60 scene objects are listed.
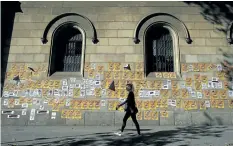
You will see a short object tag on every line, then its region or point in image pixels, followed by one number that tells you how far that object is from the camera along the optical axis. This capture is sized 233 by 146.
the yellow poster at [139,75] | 10.09
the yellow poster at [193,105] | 9.73
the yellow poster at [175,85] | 9.97
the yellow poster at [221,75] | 10.10
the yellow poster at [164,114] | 9.64
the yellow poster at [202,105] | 9.74
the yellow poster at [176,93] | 9.87
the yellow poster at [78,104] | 9.81
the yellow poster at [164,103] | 9.77
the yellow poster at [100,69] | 10.19
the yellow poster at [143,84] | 10.01
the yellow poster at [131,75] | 10.07
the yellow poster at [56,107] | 9.83
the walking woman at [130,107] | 6.98
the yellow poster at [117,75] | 10.09
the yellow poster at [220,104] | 9.78
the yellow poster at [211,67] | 10.17
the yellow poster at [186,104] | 9.74
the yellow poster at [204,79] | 10.03
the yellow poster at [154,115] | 9.63
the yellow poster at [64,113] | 9.76
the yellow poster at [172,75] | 10.16
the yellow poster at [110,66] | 10.20
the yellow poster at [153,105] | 9.76
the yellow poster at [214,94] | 9.87
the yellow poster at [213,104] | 9.78
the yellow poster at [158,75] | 10.23
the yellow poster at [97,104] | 9.79
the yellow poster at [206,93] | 9.87
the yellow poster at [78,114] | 9.73
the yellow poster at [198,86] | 9.94
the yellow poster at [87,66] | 10.23
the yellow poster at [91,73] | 10.15
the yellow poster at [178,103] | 9.75
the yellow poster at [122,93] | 9.90
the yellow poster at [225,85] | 9.99
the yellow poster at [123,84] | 9.98
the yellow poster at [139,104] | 9.78
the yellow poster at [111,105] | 9.75
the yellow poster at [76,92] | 9.98
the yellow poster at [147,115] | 9.65
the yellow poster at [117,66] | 10.19
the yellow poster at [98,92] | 9.95
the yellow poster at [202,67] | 10.16
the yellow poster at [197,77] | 10.05
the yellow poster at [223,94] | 9.88
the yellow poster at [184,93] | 9.86
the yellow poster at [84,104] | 9.81
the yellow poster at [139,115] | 9.65
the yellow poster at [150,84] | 10.00
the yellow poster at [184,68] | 10.18
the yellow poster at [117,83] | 10.00
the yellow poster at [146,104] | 9.76
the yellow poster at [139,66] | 10.17
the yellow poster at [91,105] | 9.80
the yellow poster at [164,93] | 9.89
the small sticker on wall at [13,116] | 9.80
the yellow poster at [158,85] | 10.00
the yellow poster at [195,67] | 10.16
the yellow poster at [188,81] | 9.99
